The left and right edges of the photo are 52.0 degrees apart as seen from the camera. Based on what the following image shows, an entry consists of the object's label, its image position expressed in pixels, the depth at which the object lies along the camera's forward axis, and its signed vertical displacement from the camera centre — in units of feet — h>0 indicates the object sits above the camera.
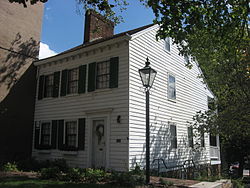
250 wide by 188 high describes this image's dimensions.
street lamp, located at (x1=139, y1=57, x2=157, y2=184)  29.27 +6.97
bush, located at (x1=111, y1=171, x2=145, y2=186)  27.12 -4.54
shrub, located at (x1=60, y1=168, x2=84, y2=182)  30.19 -4.77
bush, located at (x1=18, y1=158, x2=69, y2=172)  40.87 -4.58
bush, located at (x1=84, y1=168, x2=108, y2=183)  29.94 -4.64
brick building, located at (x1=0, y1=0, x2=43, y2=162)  46.55 +10.69
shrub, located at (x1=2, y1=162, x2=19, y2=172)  39.00 -4.92
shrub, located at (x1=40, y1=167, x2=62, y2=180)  31.07 -4.58
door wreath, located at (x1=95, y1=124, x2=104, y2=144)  40.63 +0.85
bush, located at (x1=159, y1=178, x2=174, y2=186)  27.94 -4.94
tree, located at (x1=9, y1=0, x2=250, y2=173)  24.12 +11.09
